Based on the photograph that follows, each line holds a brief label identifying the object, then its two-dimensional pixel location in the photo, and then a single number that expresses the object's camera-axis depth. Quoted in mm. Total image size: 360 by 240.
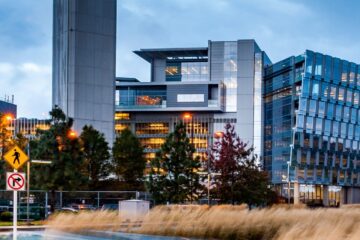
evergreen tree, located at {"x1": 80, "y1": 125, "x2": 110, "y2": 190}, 62719
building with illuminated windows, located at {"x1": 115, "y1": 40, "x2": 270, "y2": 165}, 128000
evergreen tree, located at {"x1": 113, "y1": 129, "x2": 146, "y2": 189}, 65500
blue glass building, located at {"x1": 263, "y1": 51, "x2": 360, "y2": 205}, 109375
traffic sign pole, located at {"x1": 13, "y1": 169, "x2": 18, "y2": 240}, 15984
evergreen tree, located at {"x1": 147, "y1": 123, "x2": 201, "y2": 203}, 46188
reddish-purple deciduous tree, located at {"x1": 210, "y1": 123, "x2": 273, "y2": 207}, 46344
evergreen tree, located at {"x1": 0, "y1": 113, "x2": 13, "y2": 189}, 62719
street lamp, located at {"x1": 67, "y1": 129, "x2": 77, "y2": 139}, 44312
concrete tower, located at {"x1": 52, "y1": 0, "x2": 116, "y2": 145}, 101500
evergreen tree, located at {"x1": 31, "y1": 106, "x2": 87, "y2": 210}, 43000
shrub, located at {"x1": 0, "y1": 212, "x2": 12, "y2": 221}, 37038
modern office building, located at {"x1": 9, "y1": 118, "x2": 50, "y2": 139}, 169000
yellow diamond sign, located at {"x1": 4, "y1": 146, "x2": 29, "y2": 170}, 17062
